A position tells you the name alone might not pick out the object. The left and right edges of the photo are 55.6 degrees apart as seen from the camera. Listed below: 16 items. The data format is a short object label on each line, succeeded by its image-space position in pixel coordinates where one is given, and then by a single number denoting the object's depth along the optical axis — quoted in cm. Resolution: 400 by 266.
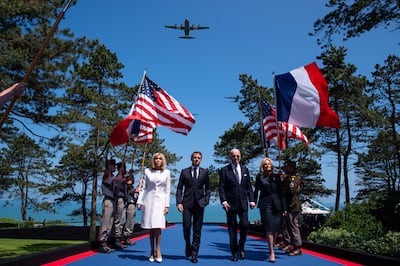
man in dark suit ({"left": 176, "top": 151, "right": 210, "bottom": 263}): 726
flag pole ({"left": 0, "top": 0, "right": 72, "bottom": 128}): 488
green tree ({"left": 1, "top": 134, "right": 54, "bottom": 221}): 4147
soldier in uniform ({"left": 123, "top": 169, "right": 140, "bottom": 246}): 1034
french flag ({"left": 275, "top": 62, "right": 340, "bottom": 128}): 889
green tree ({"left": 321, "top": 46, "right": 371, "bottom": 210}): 3372
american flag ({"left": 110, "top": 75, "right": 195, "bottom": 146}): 993
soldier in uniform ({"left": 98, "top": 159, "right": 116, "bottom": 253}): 822
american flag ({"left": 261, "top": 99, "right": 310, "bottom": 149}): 1380
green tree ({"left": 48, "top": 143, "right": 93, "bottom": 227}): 3316
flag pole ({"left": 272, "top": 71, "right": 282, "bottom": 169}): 900
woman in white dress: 707
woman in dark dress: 754
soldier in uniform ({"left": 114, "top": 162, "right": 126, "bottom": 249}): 874
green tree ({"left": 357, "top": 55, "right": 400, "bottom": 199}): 3744
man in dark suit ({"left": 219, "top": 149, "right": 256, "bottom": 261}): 739
